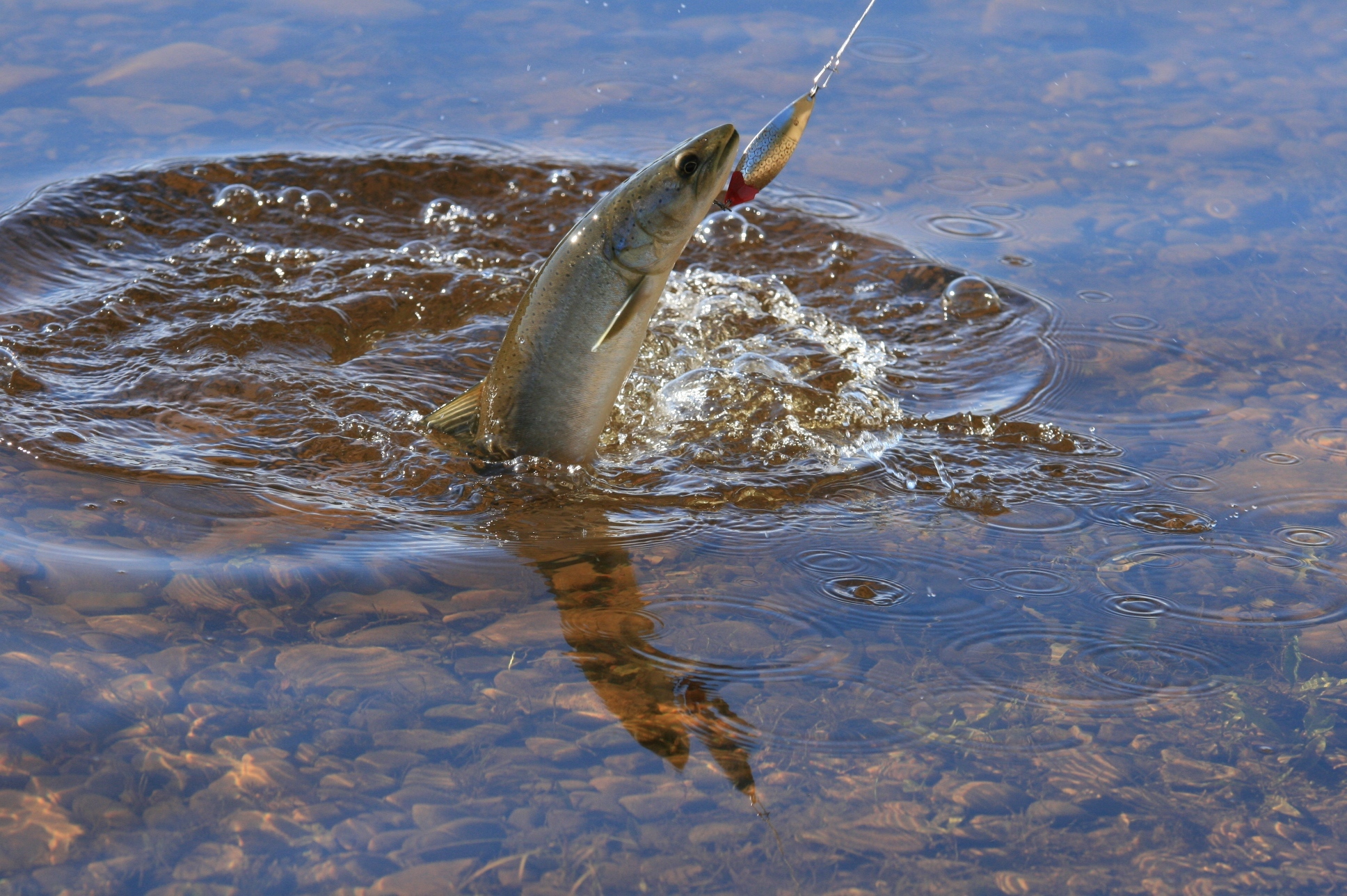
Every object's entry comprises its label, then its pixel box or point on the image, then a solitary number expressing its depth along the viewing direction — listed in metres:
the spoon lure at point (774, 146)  6.95
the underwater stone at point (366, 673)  6.20
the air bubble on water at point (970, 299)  11.13
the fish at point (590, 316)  7.55
